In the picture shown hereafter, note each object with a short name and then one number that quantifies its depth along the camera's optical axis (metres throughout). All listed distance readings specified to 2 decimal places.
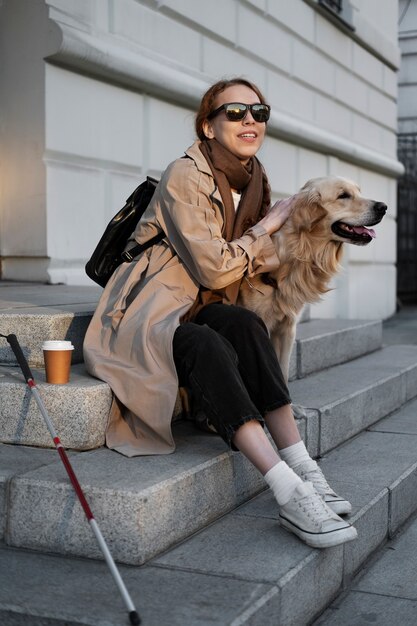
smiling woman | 3.04
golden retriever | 3.83
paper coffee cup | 3.25
